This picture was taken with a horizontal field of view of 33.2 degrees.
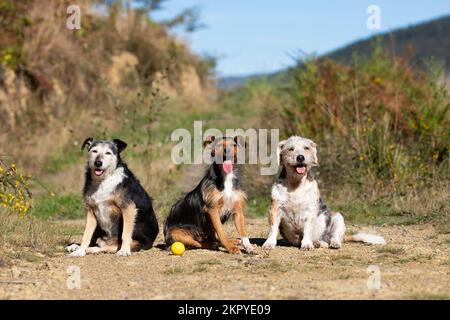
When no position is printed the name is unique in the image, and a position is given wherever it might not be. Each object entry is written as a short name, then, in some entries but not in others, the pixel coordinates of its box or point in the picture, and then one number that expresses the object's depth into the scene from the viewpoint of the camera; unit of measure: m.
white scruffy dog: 8.89
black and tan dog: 8.69
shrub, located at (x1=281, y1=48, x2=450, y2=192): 13.12
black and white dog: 8.76
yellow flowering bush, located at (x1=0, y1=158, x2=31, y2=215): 8.27
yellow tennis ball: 8.45
